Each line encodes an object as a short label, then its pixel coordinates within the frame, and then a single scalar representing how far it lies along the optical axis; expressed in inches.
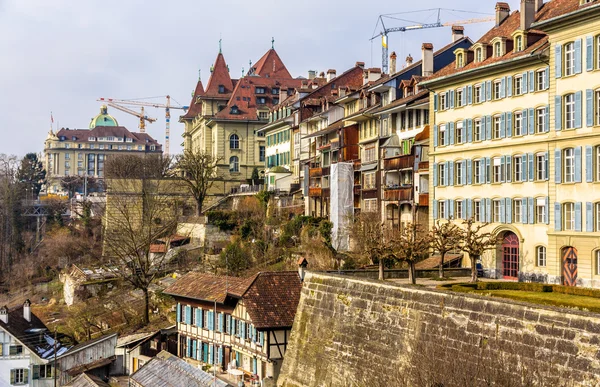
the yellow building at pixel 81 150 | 7623.0
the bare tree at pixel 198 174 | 3011.8
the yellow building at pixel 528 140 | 1277.1
